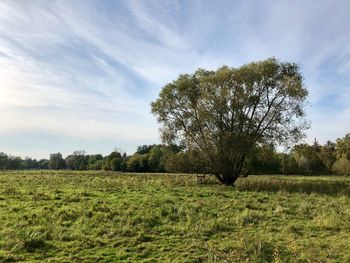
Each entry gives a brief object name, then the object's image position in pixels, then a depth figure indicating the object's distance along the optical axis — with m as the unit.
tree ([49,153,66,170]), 160.82
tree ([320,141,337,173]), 88.74
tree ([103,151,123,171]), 107.06
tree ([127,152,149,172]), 95.01
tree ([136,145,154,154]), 122.57
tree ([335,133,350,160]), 73.18
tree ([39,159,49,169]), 188.00
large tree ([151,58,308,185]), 32.72
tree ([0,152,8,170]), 140.41
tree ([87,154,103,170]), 128.27
